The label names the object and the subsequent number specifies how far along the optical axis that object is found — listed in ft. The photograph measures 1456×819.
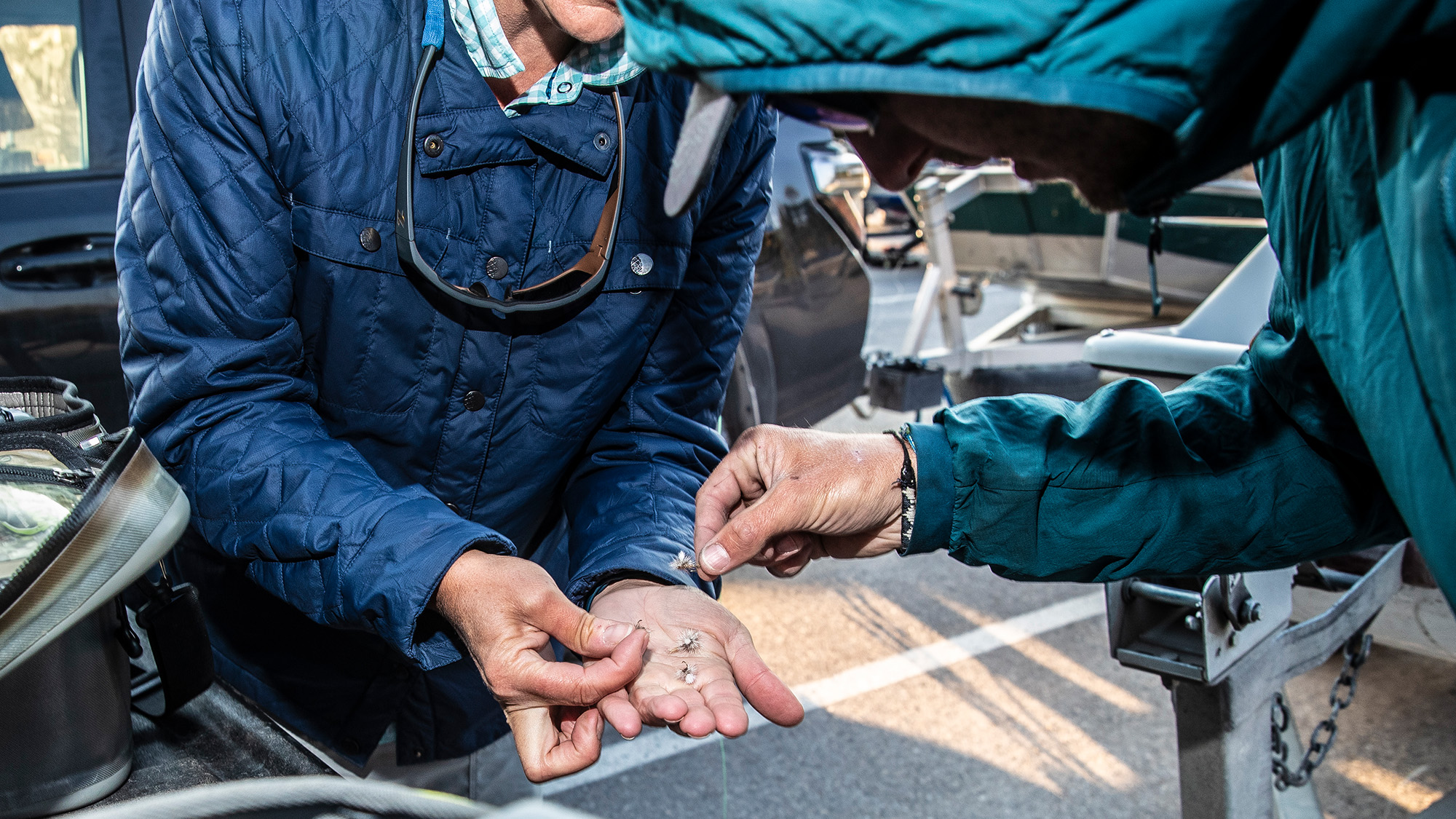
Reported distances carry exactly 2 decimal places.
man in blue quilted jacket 4.33
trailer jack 5.30
